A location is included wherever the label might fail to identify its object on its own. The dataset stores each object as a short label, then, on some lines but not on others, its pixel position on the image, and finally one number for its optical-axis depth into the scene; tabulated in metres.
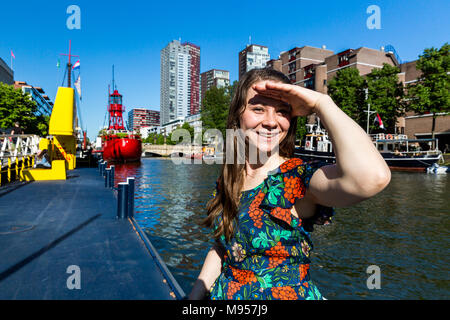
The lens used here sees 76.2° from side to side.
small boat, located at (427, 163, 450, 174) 28.57
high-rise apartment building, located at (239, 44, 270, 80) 138.23
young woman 1.19
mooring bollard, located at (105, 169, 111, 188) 11.67
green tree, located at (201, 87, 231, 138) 54.81
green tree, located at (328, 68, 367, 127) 45.78
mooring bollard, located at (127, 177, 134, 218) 6.77
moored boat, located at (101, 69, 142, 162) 40.06
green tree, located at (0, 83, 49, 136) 40.19
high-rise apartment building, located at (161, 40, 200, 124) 197.62
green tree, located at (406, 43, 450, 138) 36.22
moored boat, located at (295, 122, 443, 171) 31.52
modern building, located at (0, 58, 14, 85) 64.12
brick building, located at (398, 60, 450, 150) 44.82
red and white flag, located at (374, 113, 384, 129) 37.06
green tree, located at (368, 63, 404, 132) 42.41
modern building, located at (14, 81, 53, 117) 87.46
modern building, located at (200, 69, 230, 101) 179.85
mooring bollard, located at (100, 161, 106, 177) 15.19
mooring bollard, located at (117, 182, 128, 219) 6.73
